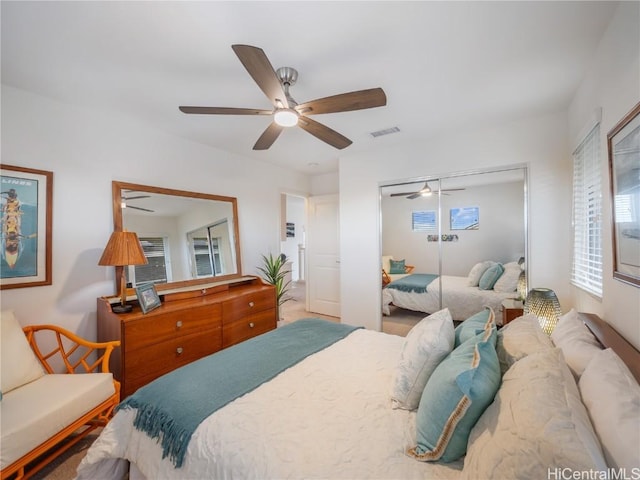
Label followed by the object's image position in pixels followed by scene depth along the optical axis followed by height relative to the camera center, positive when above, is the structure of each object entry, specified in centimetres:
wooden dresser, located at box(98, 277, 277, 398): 213 -75
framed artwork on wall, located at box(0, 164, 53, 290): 199 +15
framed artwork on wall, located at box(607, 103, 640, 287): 120 +21
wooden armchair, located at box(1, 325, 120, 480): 141 -90
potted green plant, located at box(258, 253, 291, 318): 377 -39
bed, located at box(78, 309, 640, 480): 74 -73
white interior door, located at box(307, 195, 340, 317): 461 -22
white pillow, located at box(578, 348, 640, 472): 65 -46
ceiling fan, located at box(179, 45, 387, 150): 143 +89
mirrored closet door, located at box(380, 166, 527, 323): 293 +1
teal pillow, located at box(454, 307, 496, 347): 135 -44
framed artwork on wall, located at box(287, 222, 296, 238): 794 +41
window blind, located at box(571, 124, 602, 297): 191 +19
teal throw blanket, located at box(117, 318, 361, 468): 117 -71
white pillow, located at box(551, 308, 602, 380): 112 -47
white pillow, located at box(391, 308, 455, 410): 122 -56
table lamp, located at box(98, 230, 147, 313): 222 -7
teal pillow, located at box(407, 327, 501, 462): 91 -57
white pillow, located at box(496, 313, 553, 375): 115 -45
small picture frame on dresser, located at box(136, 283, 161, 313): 227 -44
